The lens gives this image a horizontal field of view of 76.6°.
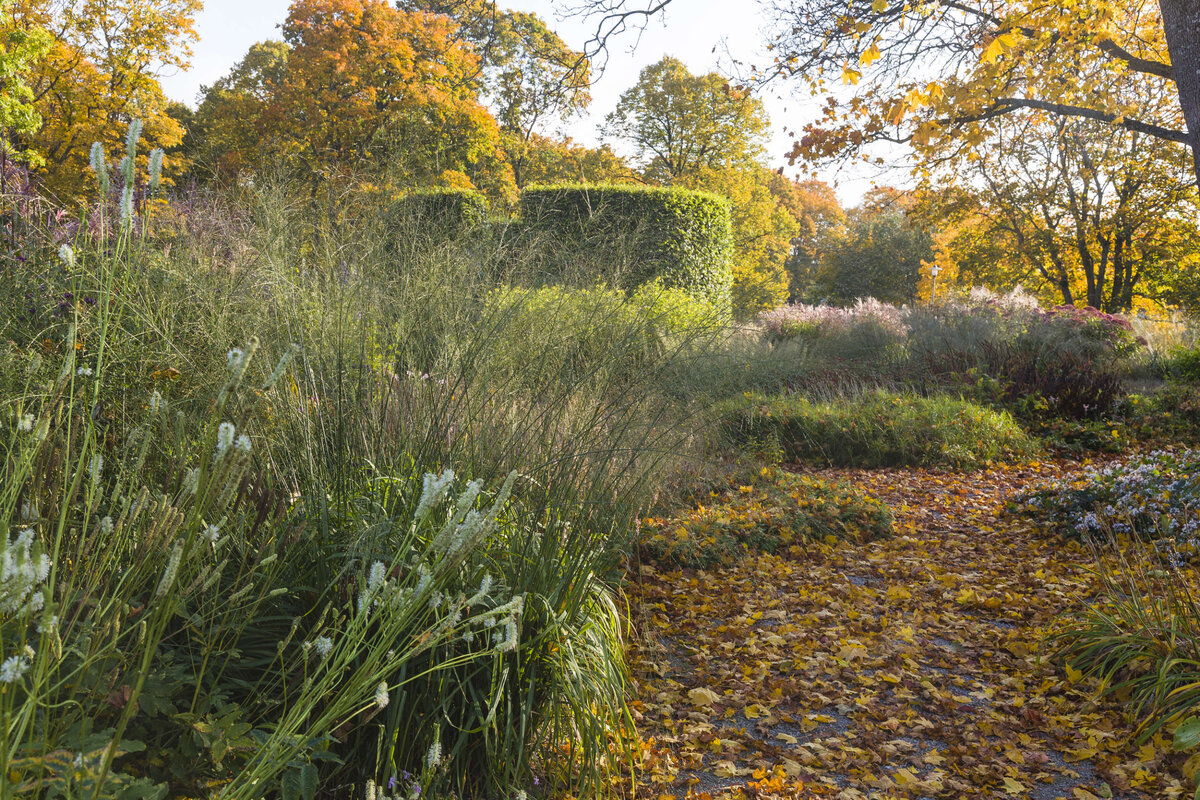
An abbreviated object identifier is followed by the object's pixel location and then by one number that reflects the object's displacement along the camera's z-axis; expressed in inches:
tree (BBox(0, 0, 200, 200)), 634.2
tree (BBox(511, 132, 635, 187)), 871.1
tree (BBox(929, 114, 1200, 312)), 647.1
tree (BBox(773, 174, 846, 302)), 1421.0
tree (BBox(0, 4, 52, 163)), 488.4
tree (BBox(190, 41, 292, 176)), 682.8
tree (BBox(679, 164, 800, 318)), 1004.6
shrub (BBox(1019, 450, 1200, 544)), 177.2
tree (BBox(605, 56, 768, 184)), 1007.6
